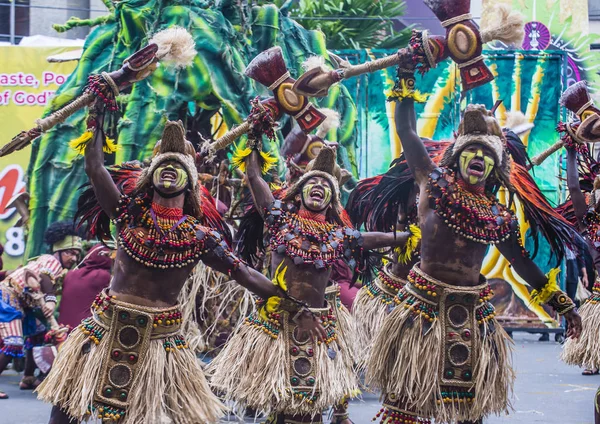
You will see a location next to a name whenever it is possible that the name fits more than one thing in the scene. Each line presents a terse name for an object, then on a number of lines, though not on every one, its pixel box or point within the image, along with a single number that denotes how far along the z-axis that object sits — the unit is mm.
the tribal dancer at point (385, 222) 12758
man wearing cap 18062
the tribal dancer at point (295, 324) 11687
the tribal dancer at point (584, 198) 12914
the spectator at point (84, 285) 17000
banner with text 25234
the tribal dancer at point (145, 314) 10094
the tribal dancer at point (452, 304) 10875
